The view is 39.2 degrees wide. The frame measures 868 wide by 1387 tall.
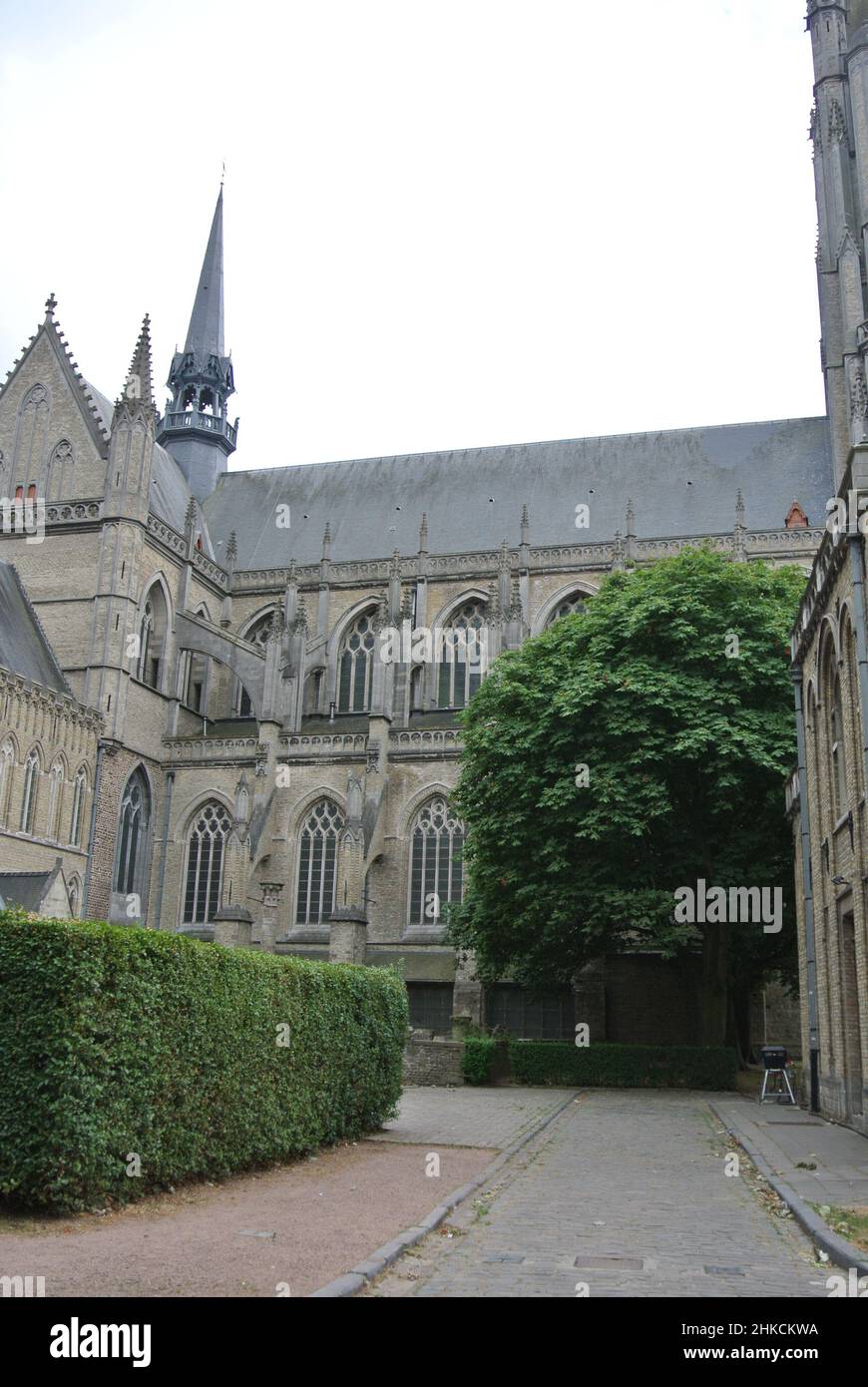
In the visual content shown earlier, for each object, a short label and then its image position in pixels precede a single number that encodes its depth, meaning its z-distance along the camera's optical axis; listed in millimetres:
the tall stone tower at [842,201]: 38938
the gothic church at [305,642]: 33375
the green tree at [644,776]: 23453
